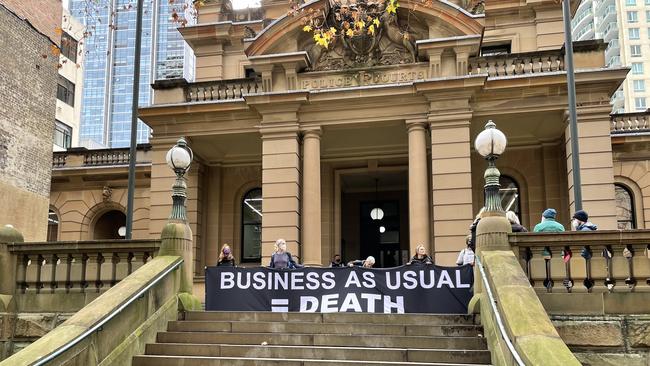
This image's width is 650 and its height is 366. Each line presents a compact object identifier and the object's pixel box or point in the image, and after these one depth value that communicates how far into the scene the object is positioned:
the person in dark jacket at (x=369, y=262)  16.28
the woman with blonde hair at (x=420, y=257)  14.13
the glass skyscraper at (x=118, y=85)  90.50
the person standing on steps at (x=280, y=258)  14.26
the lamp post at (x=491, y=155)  10.59
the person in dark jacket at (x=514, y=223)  11.68
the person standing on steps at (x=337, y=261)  17.90
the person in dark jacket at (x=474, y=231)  11.53
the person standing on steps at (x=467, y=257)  13.33
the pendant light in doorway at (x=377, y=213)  25.67
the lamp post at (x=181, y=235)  11.76
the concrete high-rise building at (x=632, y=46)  109.50
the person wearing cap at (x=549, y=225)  11.20
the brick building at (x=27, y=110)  22.14
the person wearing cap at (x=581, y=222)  11.47
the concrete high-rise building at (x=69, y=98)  42.38
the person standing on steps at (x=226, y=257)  15.73
